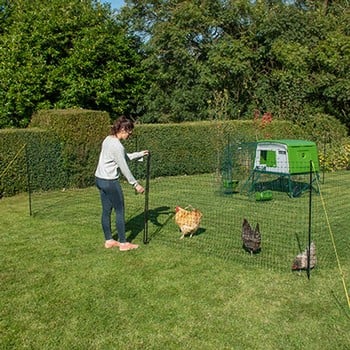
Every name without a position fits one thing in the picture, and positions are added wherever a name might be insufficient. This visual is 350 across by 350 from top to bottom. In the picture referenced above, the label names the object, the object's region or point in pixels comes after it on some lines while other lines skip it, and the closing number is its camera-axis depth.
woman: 5.78
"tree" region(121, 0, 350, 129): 18.20
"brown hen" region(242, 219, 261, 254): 5.81
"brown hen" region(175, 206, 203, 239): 6.63
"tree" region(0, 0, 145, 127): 15.74
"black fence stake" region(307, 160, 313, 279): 5.06
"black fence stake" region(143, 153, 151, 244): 6.16
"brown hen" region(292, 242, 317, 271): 5.17
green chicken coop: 10.30
